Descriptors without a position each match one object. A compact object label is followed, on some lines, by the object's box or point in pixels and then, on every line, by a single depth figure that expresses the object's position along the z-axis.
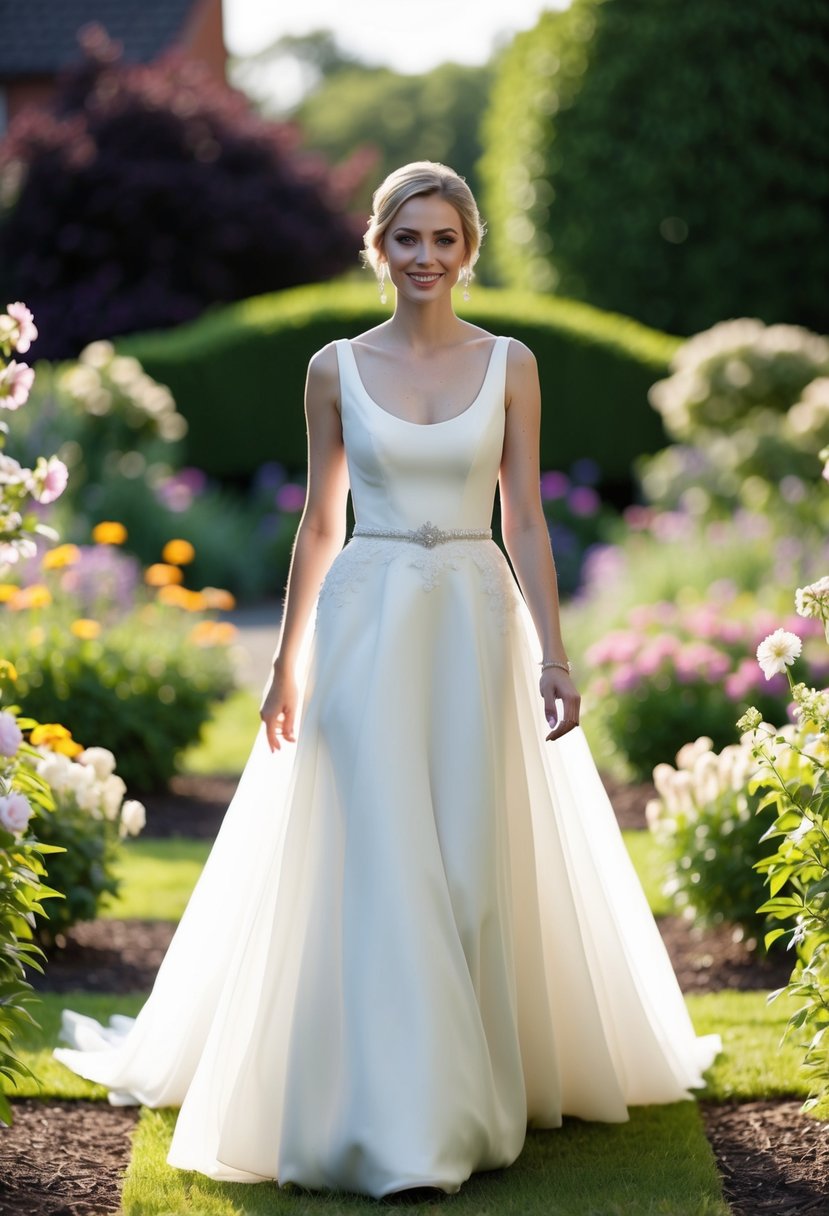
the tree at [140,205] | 37.61
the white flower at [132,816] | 9.97
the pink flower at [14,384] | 6.38
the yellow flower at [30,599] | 12.68
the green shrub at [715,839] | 9.85
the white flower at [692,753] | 10.23
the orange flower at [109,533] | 14.04
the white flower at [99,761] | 10.36
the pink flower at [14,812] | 5.86
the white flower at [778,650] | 6.29
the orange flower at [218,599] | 15.58
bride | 6.32
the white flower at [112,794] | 10.23
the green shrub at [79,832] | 9.97
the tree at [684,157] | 43.53
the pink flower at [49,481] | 6.24
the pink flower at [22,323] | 6.37
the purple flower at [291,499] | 30.01
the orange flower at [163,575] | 15.36
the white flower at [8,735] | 5.89
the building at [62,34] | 45.70
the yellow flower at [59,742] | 8.87
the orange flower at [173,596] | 15.83
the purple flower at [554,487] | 29.01
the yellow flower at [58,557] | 12.48
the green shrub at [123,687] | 14.21
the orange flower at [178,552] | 14.63
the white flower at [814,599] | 6.37
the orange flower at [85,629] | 13.90
